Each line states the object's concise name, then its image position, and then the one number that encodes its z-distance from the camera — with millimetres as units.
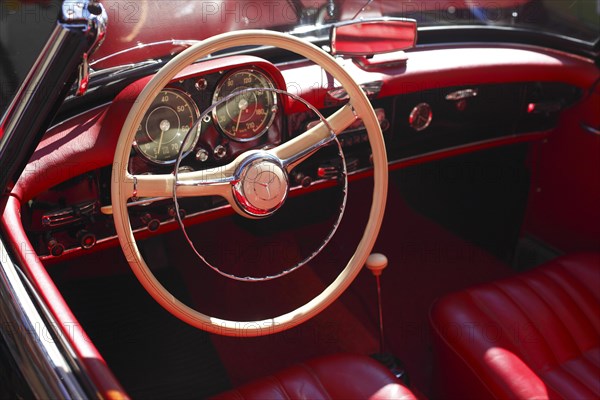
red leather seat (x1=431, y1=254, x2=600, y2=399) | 1707
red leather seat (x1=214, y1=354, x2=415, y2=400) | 1595
